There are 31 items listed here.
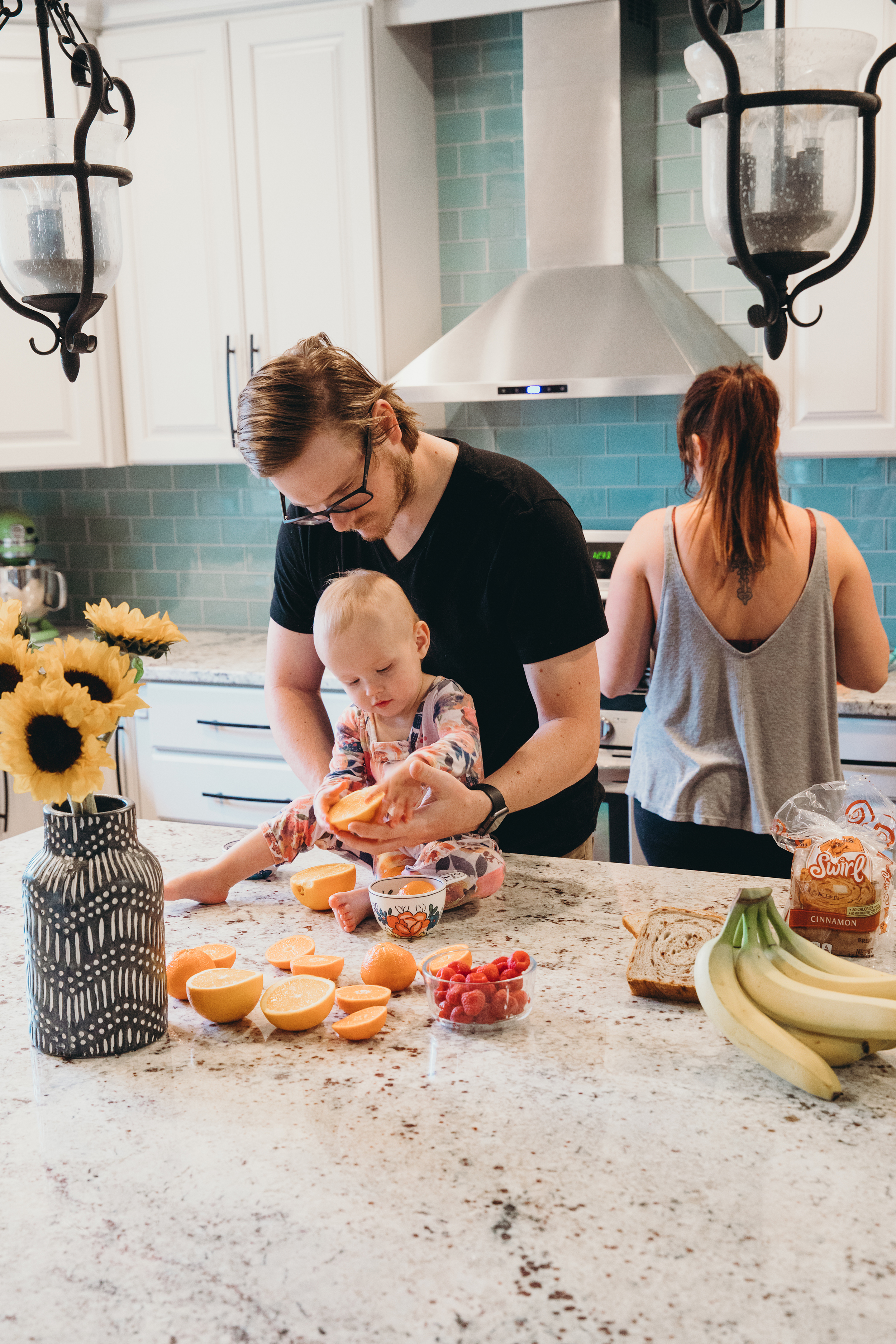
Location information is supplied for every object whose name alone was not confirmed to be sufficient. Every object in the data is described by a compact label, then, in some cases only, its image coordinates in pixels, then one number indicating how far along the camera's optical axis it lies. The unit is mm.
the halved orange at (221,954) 1393
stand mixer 3770
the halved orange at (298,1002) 1252
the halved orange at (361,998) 1265
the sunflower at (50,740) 1091
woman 2189
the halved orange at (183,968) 1357
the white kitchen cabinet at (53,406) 3570
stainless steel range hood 3035
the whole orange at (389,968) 1336
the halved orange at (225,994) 1271
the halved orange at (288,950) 1409
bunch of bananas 1112
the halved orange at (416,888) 1500
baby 1581
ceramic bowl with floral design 1469
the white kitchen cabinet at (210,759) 3371
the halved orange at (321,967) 1345
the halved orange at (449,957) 1298
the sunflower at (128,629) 1206
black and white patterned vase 1200
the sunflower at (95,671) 1146
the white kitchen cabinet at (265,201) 3227
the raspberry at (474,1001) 1238
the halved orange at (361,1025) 1229
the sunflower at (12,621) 1203
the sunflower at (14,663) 1157
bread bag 1373
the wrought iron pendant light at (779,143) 979
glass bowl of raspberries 1239
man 1643
